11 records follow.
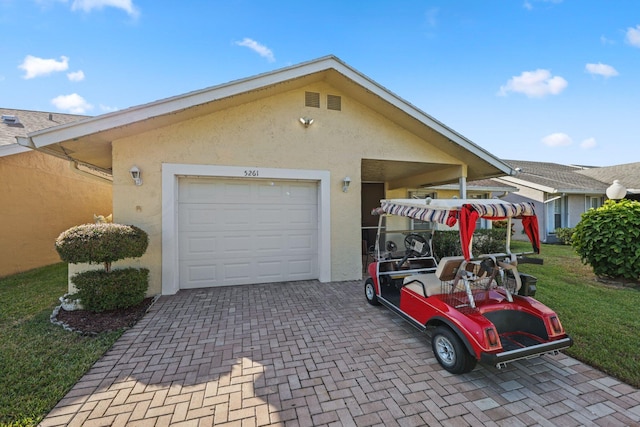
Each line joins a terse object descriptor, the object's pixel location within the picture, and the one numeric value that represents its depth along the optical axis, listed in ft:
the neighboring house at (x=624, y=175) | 50.98
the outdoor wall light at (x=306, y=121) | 20.97
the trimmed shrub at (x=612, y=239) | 21.30
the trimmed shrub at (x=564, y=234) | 44.86
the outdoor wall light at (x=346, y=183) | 21.90
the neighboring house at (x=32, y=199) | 24.66
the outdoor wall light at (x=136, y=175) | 17.90
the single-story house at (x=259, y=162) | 18.40
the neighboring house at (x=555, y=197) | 48.88
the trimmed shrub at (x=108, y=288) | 15.11
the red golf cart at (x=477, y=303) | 9.27
